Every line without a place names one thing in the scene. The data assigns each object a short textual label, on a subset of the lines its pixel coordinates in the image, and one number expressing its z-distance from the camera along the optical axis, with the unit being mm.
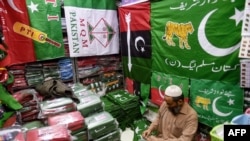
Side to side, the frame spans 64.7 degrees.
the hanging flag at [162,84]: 2502
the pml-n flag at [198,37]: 1913
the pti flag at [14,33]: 2836
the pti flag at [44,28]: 3039
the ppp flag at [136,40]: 3053
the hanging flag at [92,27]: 3340
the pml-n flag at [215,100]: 1965
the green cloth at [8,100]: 2248
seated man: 1886
